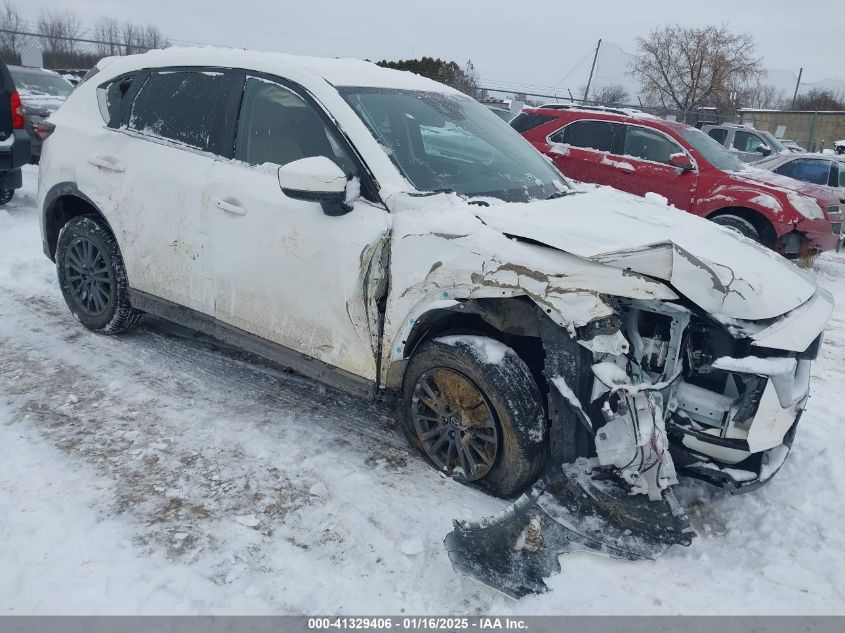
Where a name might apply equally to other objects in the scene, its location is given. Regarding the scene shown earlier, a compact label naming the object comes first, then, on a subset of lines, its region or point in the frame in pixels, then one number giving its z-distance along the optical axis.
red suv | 8.00
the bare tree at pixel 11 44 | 18.84
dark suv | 7.54
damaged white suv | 2.61
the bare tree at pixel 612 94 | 37.62
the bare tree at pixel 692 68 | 36.69
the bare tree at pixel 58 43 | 21.55
